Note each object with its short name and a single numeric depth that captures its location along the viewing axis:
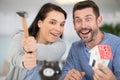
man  1.70
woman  1.71
